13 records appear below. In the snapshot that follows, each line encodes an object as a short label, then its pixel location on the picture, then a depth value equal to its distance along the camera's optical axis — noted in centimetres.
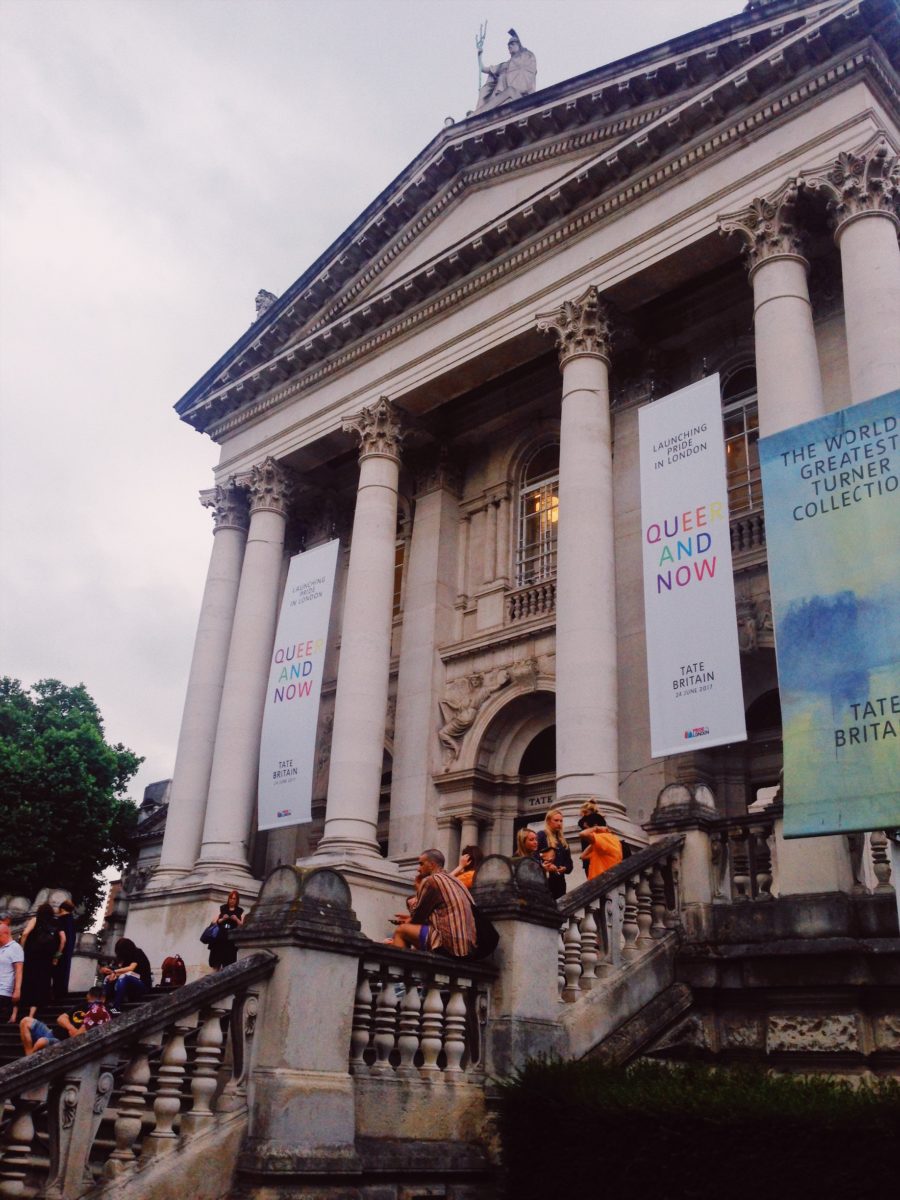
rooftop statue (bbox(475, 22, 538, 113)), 2202
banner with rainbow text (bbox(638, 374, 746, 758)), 1259
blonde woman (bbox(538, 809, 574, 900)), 1085
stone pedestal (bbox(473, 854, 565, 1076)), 809
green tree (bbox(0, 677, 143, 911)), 3219
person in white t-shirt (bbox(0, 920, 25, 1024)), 1129
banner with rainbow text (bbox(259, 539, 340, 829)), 1797
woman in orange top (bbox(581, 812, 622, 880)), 1116
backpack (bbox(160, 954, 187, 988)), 1473
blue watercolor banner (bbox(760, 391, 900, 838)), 687
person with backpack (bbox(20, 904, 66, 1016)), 1147
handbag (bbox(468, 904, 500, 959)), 823
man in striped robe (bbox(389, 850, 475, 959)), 811
